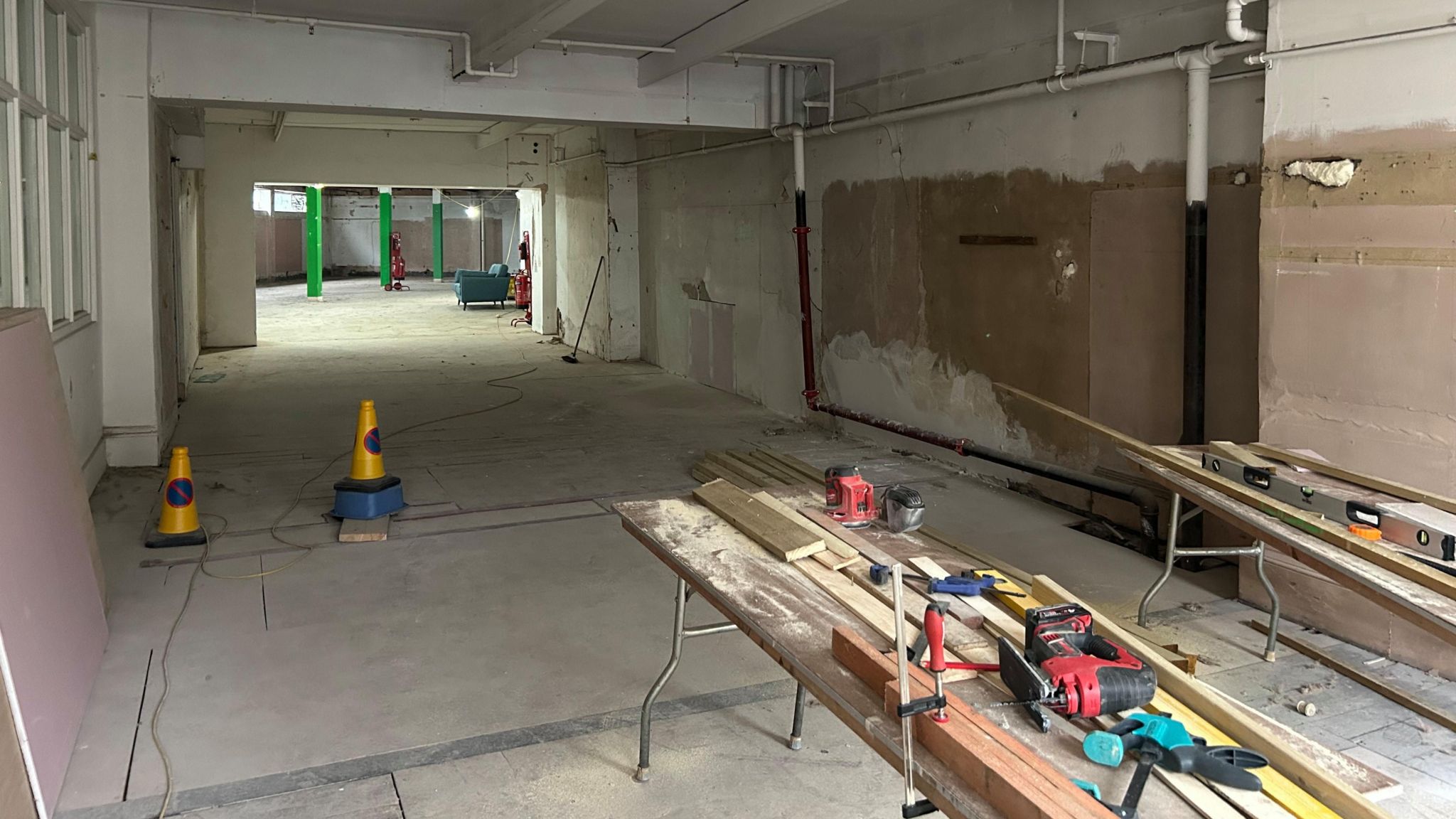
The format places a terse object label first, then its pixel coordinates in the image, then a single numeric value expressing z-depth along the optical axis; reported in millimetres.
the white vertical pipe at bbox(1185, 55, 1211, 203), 4406
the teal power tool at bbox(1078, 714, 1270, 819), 1450
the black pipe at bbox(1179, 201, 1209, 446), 4496
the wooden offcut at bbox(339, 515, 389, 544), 4965
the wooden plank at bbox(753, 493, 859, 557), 2496
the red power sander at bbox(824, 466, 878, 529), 2805
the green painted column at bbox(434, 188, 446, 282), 25750
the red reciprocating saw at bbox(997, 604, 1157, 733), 1639
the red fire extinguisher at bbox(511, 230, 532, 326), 17531
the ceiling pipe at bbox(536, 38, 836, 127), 6777
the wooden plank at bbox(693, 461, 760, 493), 5872
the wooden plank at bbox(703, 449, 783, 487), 5910
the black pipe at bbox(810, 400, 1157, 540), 4863
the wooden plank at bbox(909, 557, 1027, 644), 2016
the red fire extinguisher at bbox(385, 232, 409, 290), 22625
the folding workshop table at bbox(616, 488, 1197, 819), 1515
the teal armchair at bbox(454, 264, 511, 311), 17859
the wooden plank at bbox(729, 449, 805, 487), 5961
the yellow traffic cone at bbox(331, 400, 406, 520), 5176
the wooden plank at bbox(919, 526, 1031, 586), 3736
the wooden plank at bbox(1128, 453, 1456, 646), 2260
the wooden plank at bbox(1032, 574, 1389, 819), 1425
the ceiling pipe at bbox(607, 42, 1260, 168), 4504
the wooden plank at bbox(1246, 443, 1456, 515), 2915
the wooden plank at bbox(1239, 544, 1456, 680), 3561
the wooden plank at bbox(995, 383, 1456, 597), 2412
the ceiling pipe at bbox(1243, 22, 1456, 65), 3404
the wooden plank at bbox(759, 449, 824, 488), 6047
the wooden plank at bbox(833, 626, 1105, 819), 1358
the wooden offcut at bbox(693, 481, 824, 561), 2510
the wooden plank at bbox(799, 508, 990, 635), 2096
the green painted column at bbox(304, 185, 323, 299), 19969
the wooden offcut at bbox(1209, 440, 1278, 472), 3343
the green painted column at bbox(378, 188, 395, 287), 22938
